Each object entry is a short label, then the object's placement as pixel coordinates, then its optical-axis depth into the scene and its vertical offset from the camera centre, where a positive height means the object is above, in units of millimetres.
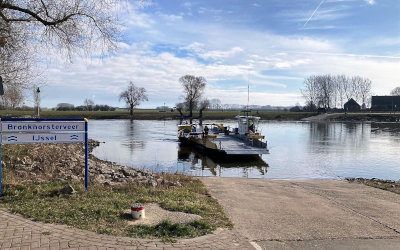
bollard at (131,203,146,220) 7723 -1792
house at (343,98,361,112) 150375 +1454
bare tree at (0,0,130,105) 14467 +2989
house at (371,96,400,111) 151000 +2616
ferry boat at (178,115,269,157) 31733 -2614
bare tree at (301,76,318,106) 149875 +4887
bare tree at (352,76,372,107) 155750 +5706
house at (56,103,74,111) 154750 +546
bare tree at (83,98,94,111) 163188 +1191
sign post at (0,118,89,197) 9391 -485
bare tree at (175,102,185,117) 133425 +1270
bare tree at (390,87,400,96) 167625 +7030
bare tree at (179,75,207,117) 129875 +6138
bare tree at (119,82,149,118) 138000 +3750
